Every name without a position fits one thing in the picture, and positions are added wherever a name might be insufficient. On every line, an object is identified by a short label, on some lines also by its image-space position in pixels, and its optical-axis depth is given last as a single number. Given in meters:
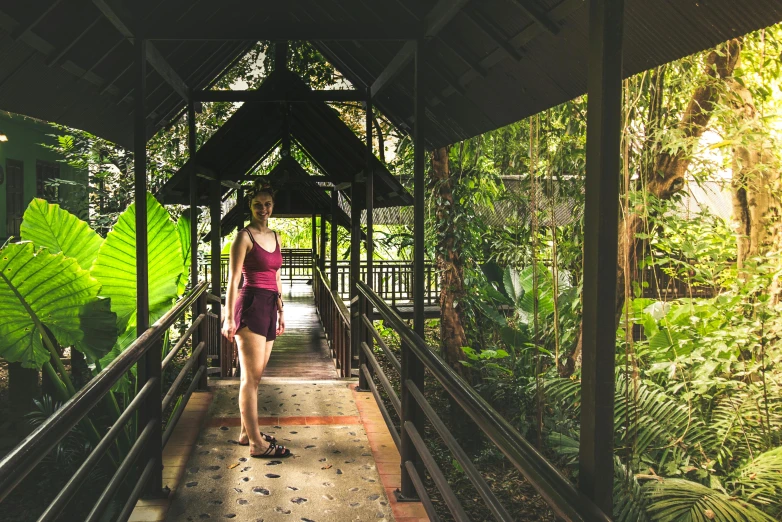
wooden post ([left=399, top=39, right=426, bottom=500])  3.69
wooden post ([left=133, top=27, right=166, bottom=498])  3.62
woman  4.28
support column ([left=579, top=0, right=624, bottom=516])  1.63
